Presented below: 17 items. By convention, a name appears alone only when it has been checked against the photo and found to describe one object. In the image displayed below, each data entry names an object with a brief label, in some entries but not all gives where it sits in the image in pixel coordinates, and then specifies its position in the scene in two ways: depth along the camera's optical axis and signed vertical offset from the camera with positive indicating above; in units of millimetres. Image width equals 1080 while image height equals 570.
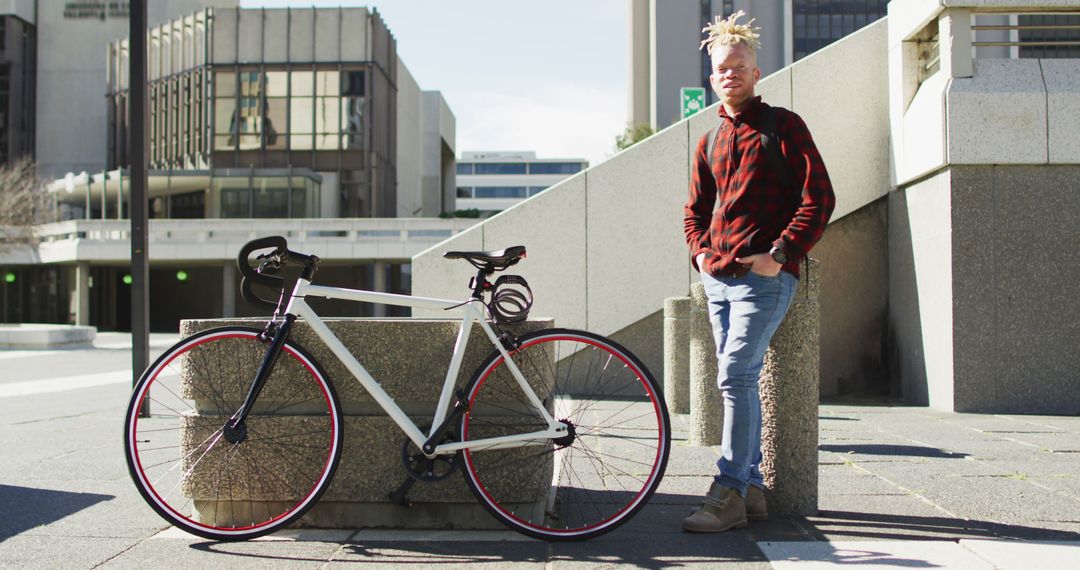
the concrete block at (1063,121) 8297 +1514
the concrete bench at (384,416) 3984 -533
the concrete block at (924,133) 8391 +1493
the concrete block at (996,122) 8250 +1494
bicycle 3803 -541
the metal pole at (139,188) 7957 +884
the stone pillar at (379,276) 37406 +573
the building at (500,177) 139625 +17015
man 3838 +248
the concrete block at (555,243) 10062 +513
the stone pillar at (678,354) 7574 -539
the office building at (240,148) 43094 +7045
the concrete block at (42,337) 21406 -1114
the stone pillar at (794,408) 4152 -530
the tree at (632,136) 57406 +9698
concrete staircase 9750 +910
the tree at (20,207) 30047 +3097
